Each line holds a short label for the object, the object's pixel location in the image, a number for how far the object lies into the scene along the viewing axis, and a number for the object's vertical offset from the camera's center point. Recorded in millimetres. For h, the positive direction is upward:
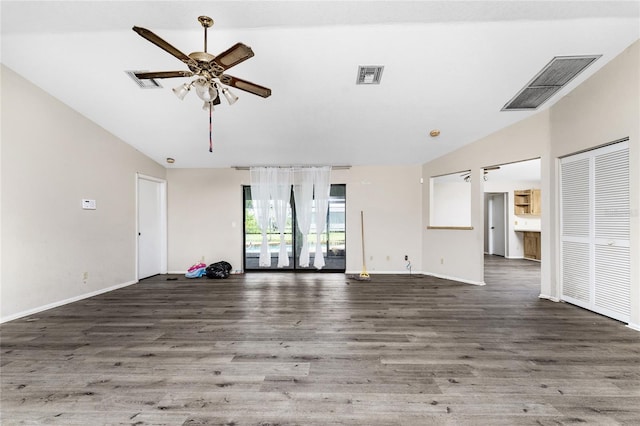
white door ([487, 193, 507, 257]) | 8711 -370
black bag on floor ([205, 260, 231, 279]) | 5496 -1114
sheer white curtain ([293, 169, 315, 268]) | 5789 +224
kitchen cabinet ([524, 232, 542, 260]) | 7730 -943
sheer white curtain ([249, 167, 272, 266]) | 5824 +276
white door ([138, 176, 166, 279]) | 5488 -276
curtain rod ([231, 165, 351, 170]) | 5785 +969
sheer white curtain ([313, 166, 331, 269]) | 5766 +302
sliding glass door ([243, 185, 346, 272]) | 5965 -477
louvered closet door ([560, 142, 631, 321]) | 3131 -228
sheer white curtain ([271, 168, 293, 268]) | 5809 +372
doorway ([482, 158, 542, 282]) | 8070 -110
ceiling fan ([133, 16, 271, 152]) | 2035 +1188
